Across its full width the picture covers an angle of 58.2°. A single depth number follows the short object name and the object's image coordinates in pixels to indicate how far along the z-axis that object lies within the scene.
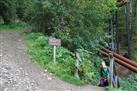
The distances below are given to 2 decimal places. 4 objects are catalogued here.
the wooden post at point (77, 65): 4.79
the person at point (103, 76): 4.98
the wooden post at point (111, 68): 4.71
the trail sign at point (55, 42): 5.01
